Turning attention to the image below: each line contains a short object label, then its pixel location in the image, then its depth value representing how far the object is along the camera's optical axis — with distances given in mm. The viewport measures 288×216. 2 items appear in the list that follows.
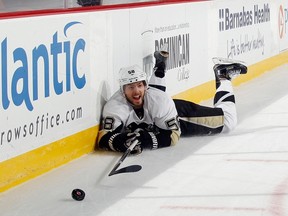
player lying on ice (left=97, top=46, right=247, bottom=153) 8867
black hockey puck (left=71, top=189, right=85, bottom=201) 6730
